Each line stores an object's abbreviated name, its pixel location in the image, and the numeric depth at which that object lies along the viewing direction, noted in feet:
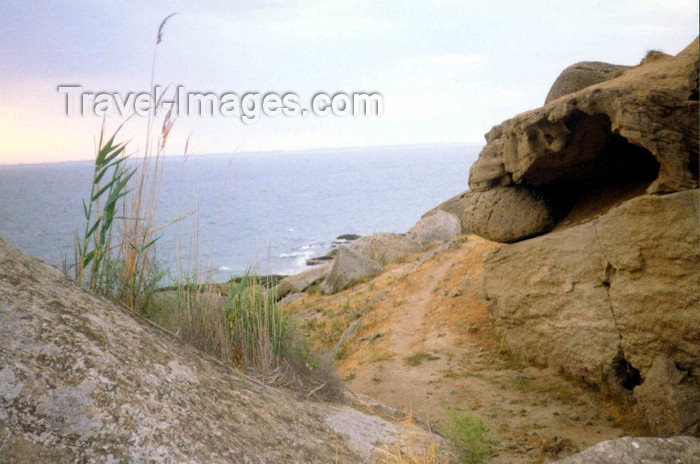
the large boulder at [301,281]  61.62
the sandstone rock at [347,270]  54.85
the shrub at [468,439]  15.71
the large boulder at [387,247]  62.90
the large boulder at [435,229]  69.77
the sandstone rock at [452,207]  79.78
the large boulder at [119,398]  10.00
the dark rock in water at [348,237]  122.28
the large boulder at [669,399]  18.85
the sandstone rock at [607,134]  20.24
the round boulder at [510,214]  27.66
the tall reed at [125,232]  15.49
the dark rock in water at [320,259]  99.24
